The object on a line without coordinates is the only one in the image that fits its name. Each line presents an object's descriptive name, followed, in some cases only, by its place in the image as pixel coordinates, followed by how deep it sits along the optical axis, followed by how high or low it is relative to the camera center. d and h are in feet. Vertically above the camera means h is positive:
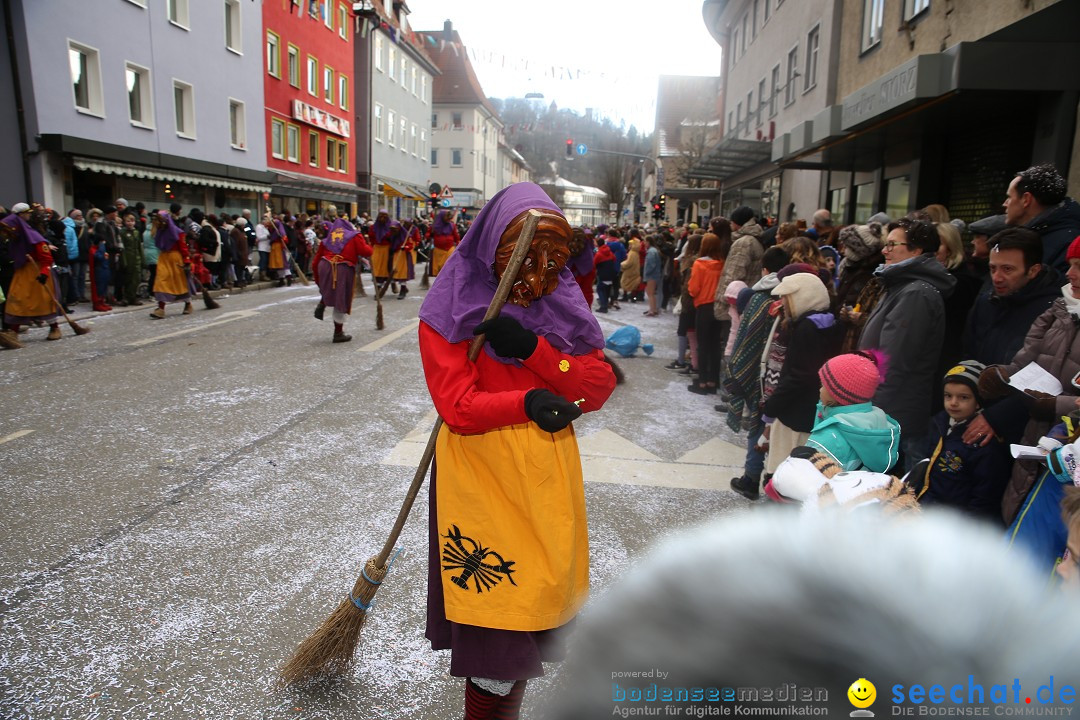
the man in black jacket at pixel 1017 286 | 12.75 -0.80
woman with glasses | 13.15 -1.52
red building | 91.86 +16.02
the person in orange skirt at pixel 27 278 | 32.45 -2.89
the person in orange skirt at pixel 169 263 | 40.96 -2.62
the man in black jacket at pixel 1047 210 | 13.82 +0.58
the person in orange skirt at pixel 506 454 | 6.64 -2.10
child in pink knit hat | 10.84 -2.79
